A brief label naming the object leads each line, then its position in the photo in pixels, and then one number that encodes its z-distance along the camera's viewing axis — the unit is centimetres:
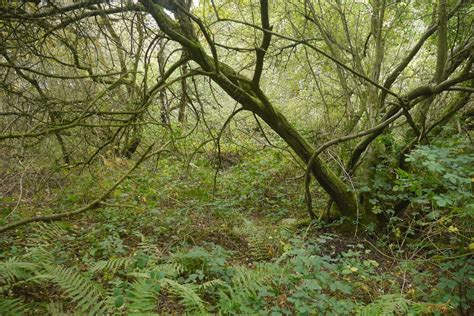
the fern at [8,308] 203
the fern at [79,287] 229
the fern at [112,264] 282
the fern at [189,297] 228
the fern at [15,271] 244
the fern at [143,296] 210
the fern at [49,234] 348
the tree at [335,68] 358
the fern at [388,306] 246
